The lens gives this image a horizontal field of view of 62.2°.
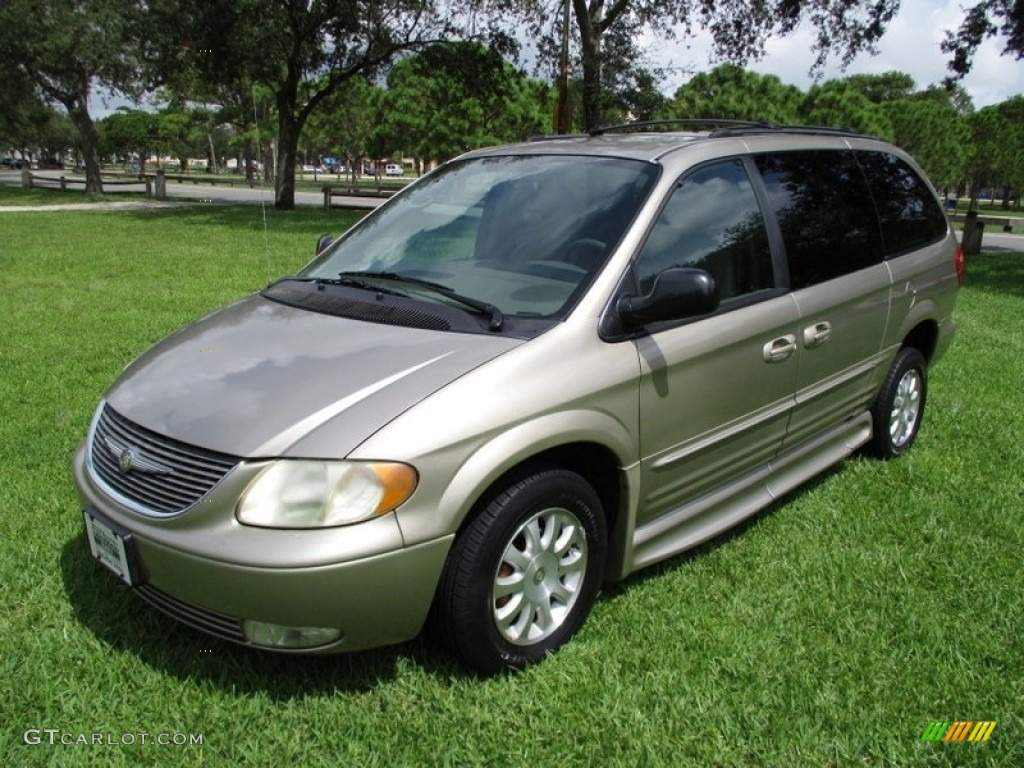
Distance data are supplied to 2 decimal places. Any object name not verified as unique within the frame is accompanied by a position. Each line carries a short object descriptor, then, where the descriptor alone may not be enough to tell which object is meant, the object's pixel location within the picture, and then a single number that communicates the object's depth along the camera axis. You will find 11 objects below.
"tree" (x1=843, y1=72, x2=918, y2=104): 71.06
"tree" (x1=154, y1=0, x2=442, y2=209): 19.55
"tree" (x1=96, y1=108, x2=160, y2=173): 78.38
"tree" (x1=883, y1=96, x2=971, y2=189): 47.81
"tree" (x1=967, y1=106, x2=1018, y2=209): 49.28
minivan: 2.35
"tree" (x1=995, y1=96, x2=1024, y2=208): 46.88
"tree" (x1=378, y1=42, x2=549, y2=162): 42.38
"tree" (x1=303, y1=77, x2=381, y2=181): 50.67
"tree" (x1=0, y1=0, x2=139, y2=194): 24.45
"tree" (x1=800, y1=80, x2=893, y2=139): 41.94
